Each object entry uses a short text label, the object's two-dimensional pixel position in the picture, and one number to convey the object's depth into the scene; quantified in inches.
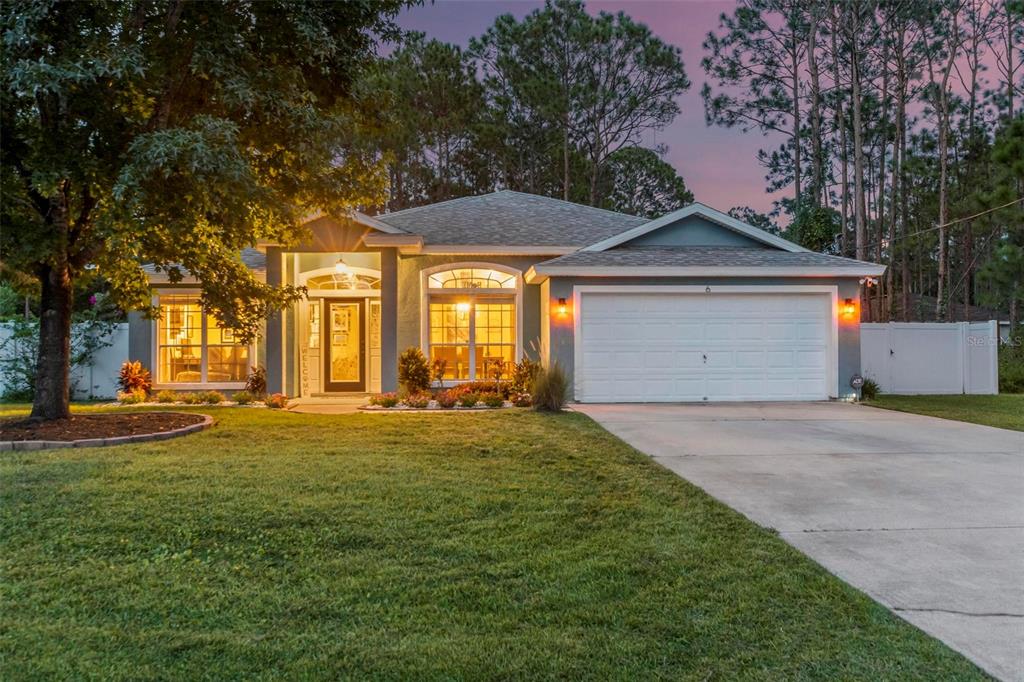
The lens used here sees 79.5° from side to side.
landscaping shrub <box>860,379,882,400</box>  470.0
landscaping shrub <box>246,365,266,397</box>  472.7
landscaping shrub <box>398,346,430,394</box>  449.4
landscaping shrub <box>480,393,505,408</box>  412.5
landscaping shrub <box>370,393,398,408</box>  415.8
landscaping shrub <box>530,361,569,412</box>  383.6
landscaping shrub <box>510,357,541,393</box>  435.5
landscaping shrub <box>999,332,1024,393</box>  592.7
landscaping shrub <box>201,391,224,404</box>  439.5
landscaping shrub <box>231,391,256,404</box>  439.2
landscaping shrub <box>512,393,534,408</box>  416.5
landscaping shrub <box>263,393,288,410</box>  423.2
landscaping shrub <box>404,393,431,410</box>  412.5
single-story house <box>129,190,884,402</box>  443.8
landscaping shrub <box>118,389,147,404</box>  439.5
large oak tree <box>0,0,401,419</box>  245.3
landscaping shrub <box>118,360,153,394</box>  461.1
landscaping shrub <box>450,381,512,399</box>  432.5
